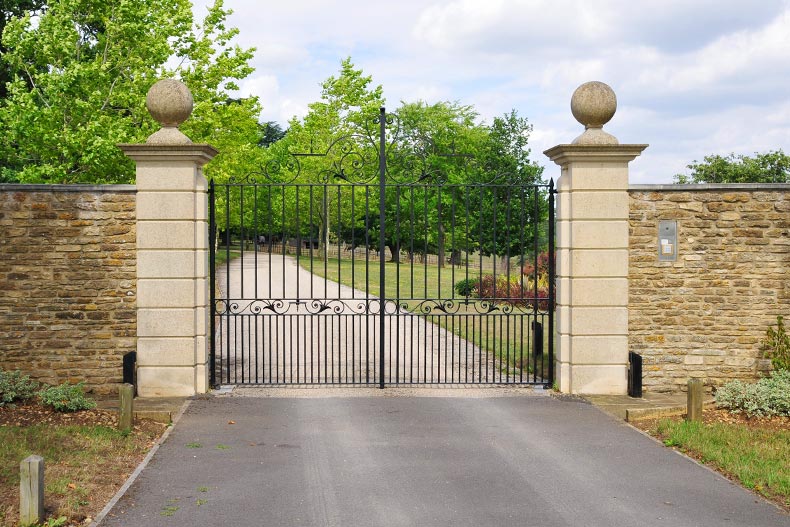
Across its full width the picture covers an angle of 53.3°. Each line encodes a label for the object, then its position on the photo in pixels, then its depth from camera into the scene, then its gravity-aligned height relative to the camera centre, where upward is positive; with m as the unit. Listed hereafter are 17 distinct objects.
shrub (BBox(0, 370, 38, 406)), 9.21 -1.61
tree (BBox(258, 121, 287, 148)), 76.25 +11.66
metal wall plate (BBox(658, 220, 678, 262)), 10.04 +0.19
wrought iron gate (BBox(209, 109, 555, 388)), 10.54 -0.64
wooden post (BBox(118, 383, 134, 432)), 8.23 -1.63
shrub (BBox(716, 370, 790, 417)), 9.07 -1.65
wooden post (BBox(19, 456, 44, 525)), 5.62 -1.71
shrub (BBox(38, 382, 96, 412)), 9.01 -1.70
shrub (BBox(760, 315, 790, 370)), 9.88 -1.15
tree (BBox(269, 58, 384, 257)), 31.97 +5.78
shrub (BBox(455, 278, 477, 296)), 22.15 -0.93
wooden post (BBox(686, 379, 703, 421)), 8.71 -1.62
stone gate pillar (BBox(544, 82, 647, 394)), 9.89 +0.02
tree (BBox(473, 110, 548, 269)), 25.19 +2.76
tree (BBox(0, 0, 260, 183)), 18.89 +4.18
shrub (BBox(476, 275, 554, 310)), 21.03 -0.94
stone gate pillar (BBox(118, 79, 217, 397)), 9.67 -0.03
